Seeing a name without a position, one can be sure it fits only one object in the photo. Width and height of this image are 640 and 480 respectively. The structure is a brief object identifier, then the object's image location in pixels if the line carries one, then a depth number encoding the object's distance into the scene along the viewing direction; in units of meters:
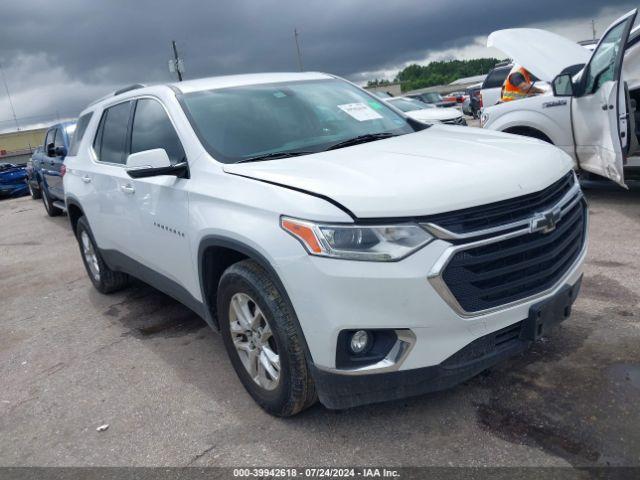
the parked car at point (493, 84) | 15.19
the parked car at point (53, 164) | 9.48
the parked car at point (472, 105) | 23.48
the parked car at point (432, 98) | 32.78
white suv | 2.40
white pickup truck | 5.62
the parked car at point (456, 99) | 36.33
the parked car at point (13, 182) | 18.17
